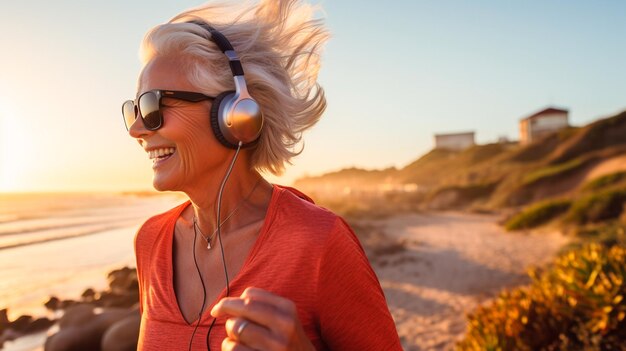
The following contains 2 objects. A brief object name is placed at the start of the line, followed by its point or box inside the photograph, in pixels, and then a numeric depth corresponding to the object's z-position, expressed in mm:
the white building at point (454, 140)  81562
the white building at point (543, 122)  55406
